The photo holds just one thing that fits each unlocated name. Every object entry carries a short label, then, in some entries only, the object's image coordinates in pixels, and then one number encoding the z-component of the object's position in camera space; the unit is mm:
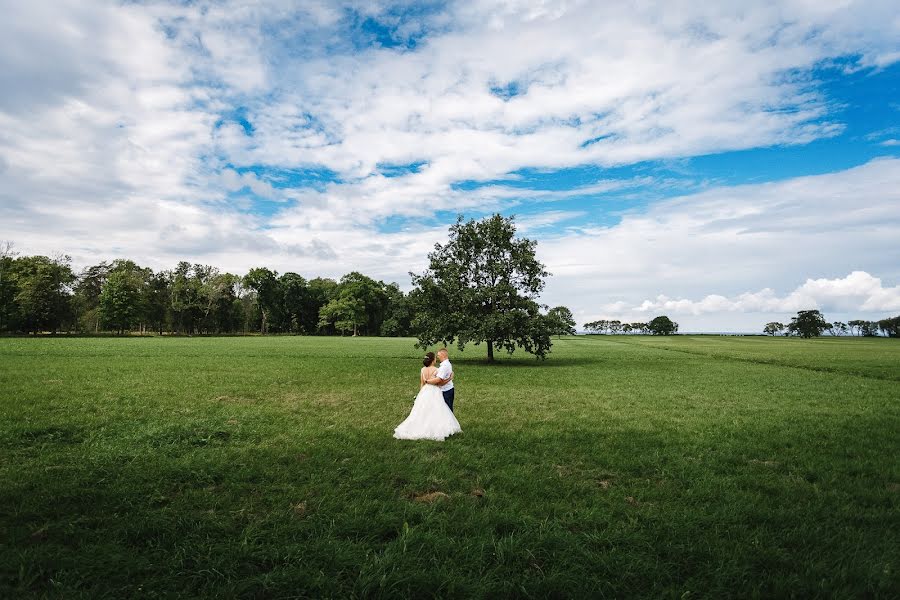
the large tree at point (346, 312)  116938
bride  12094
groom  12609
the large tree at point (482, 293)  33656
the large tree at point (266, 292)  123062
